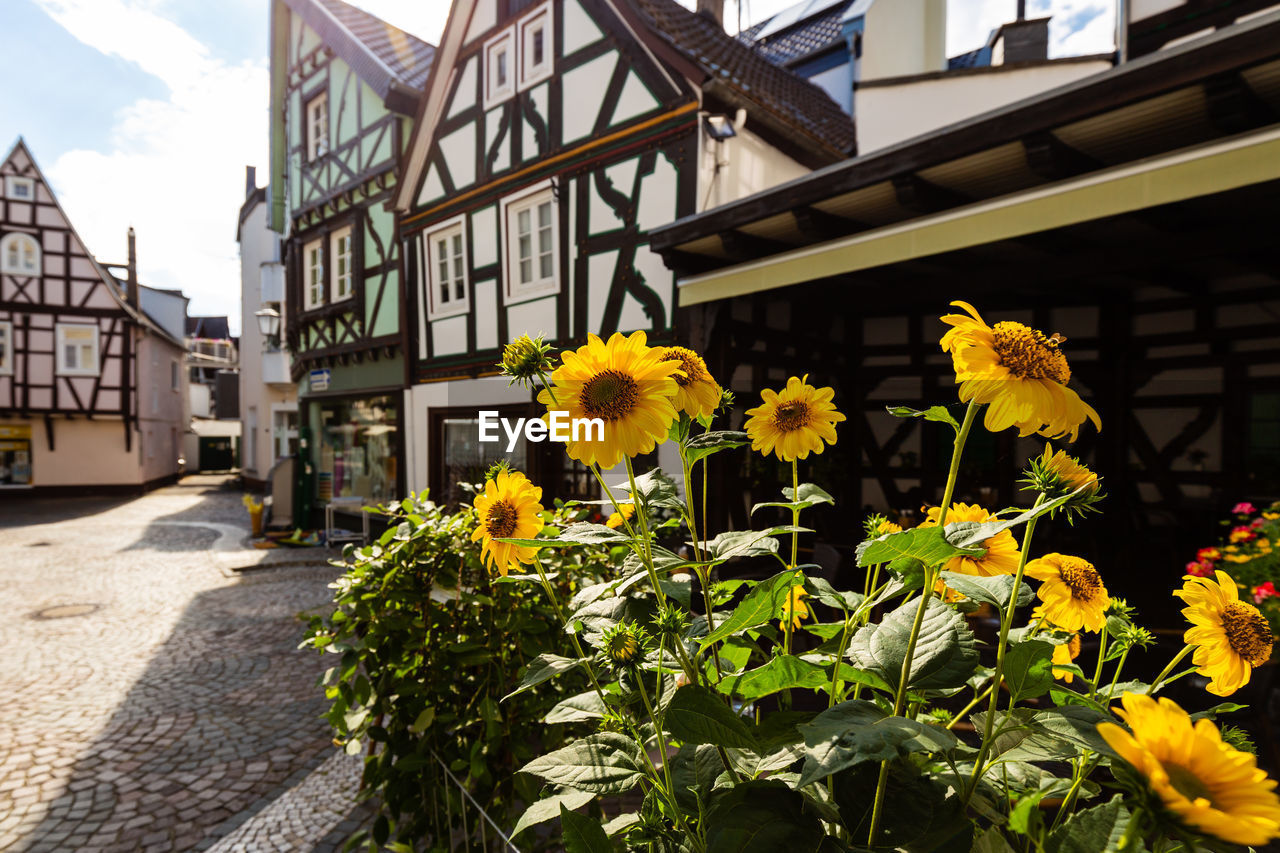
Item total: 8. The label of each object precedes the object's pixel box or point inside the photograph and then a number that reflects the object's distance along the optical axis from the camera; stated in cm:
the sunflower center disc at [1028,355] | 73
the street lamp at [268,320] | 1264
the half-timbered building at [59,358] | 1761
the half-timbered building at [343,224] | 1039
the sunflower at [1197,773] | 45
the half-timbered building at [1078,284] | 305
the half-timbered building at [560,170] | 641
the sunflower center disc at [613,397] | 84
